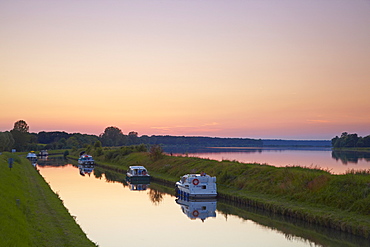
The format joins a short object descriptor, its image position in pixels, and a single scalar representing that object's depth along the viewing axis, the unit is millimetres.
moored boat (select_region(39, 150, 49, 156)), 119250
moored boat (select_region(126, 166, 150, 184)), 48375
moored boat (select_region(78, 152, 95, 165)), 79519
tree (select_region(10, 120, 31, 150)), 142625
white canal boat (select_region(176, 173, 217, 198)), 33478
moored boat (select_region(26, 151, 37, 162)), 94094
